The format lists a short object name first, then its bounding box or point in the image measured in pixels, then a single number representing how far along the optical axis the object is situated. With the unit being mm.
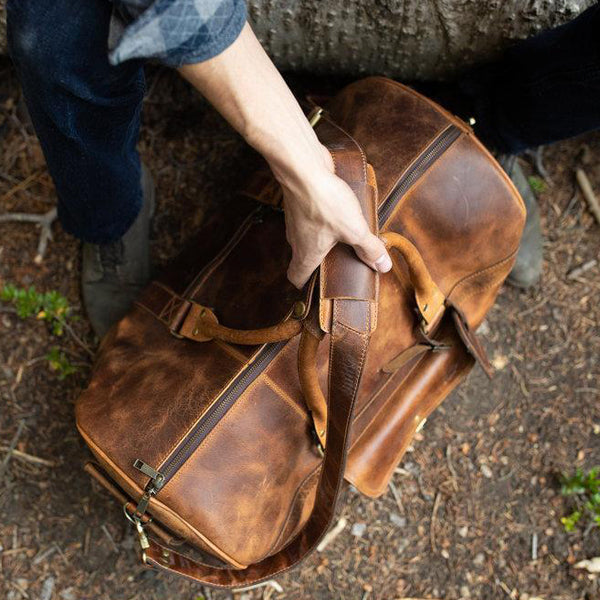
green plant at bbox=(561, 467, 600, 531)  2074
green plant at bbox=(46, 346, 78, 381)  1999
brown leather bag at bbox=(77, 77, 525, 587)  1422
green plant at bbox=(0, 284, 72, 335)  1989
